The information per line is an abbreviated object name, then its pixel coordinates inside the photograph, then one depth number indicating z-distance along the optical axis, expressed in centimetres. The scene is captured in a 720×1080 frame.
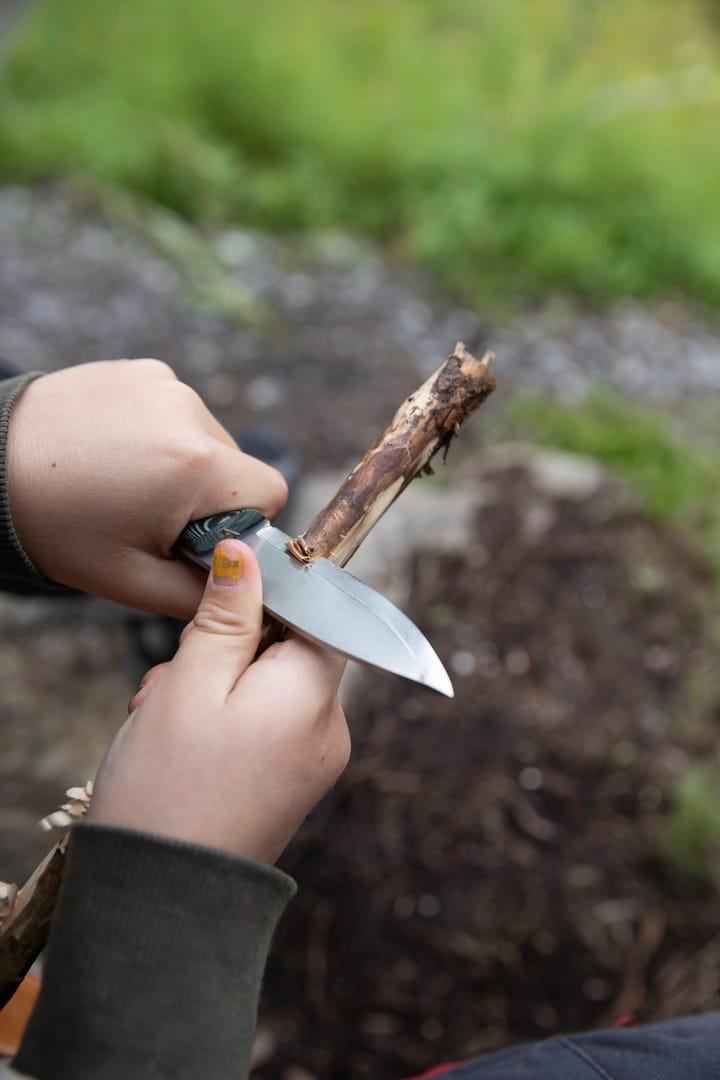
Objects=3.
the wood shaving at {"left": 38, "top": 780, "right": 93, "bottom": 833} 57
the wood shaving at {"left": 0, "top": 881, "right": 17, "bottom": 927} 57
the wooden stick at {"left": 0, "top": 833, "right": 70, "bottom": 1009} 56
